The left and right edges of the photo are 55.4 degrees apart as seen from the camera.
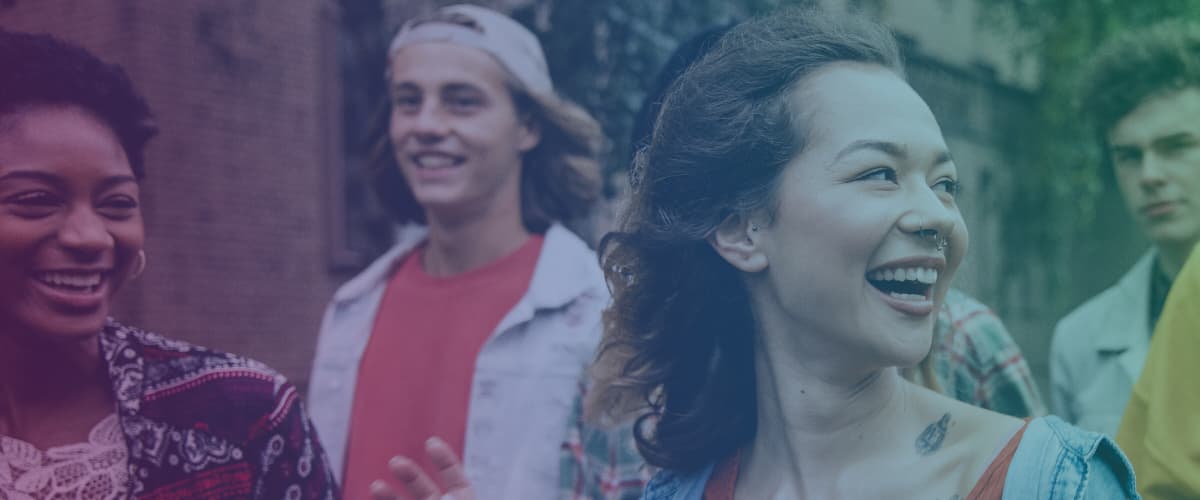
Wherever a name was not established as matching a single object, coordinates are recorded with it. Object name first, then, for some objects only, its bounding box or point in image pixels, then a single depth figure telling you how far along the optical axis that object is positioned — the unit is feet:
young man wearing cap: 9.27
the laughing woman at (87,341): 5.65
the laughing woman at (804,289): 5.48
